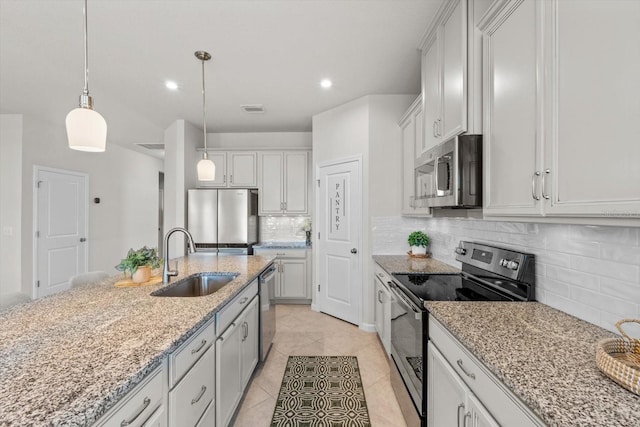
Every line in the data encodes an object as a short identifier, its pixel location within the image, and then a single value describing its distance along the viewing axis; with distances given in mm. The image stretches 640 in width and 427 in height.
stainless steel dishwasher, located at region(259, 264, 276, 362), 2500
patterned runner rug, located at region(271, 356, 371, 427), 1942
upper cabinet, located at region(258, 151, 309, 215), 4589
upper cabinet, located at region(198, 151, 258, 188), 4637
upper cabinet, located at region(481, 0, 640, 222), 823
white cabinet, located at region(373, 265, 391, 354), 2547
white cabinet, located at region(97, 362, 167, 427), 809
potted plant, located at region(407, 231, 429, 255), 3133
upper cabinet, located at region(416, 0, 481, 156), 1627
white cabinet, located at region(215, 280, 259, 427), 1613
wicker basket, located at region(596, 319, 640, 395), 763
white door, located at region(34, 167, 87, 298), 4227
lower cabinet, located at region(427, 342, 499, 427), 1039
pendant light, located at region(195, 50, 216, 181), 2570
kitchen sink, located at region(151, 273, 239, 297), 2191
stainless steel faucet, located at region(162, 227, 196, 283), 1944
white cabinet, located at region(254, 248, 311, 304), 4352
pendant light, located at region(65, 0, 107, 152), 1370
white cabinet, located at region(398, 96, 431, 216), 2613
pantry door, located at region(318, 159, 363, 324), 3508
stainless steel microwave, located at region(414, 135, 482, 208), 1601
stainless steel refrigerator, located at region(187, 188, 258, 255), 4273
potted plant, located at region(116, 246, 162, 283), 1854
